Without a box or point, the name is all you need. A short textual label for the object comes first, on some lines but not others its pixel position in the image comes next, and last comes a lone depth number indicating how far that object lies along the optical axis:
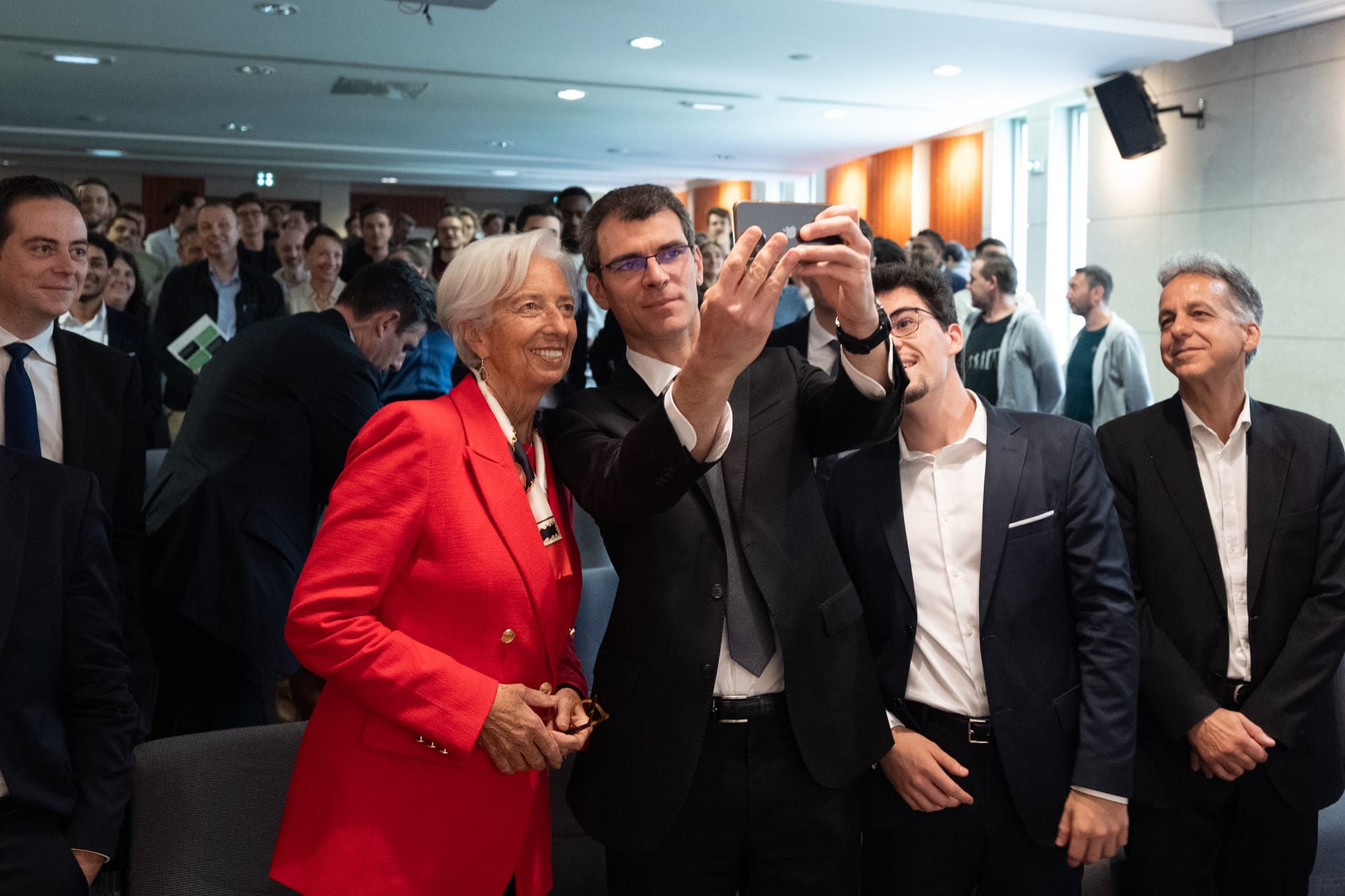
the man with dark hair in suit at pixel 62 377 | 2.37
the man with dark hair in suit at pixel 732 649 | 1.60
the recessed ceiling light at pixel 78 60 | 8.34
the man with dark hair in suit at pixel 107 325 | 4.45
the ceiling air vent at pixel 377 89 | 9.38
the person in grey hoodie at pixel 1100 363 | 6.27
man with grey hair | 2.06
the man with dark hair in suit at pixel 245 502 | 2.86
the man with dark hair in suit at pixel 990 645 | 1.81
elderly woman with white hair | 1.49
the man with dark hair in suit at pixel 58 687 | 1.70
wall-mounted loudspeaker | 7.79
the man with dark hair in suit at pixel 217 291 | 5.70
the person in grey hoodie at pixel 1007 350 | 6.24
